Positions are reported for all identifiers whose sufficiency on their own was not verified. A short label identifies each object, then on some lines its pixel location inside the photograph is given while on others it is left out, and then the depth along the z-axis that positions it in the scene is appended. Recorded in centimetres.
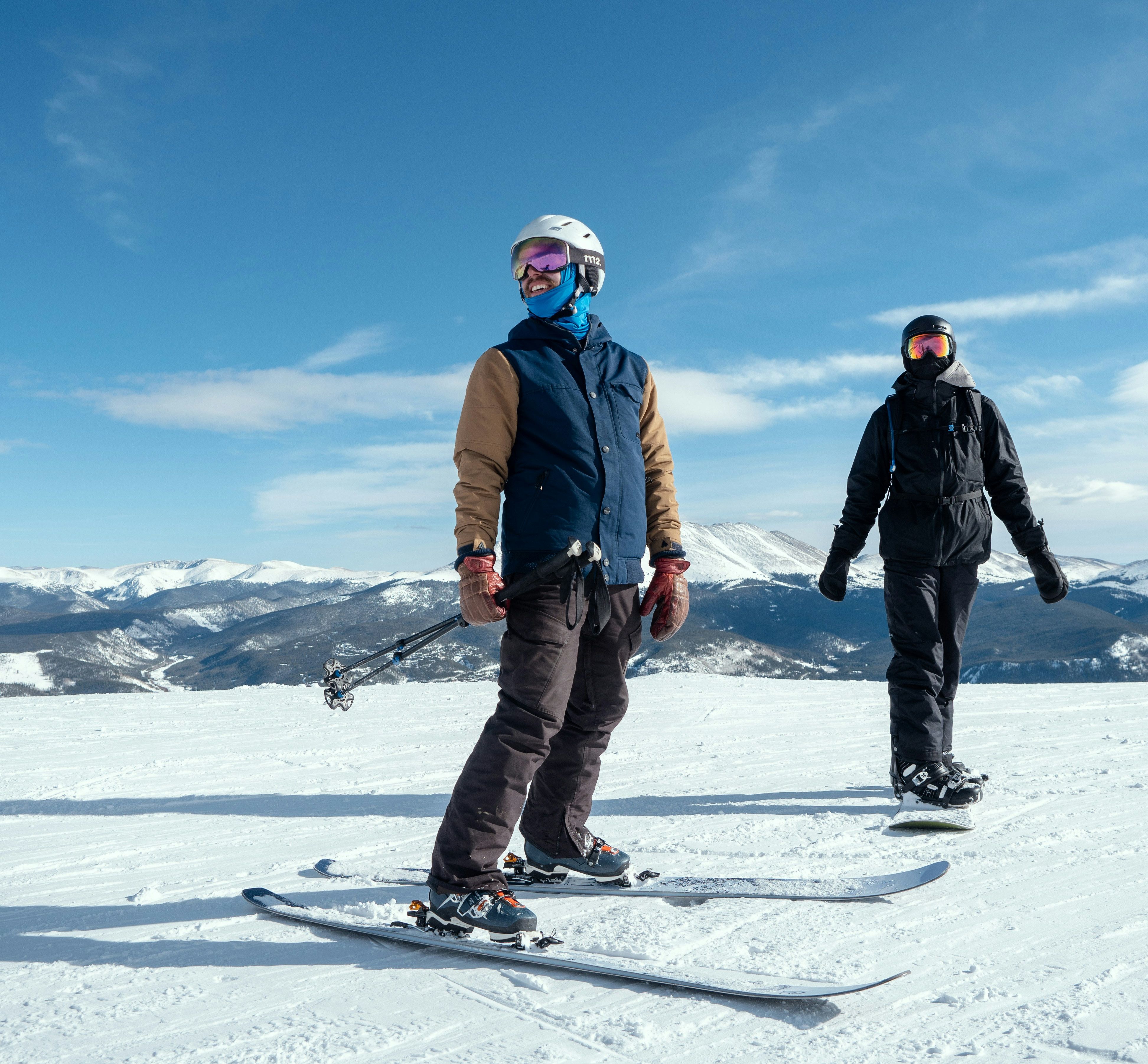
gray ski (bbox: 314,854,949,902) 265
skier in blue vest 248
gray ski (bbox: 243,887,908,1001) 190
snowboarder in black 422
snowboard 354
